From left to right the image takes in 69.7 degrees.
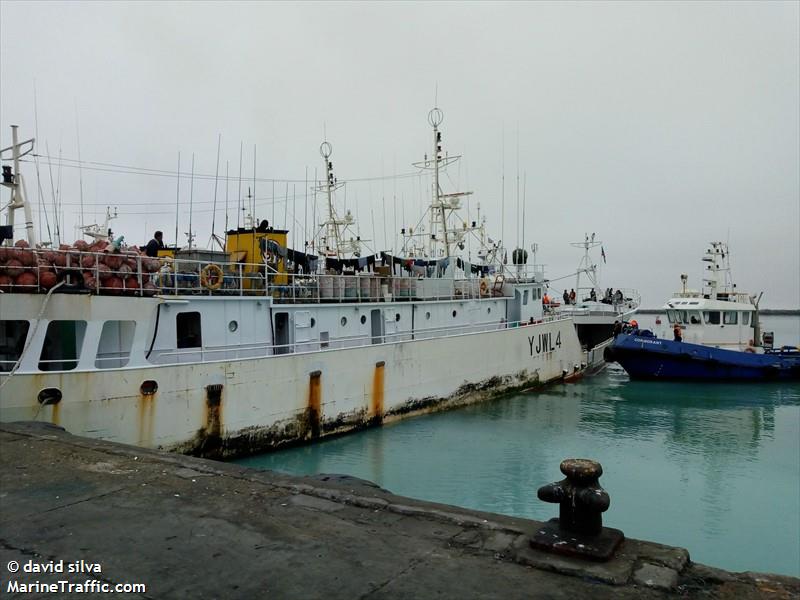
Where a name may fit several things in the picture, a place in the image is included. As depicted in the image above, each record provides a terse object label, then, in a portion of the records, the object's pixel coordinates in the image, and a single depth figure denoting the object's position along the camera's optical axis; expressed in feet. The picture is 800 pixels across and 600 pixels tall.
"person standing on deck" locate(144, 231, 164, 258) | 47.83
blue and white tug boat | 94.63
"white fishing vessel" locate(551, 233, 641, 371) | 117.39
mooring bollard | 12.95
